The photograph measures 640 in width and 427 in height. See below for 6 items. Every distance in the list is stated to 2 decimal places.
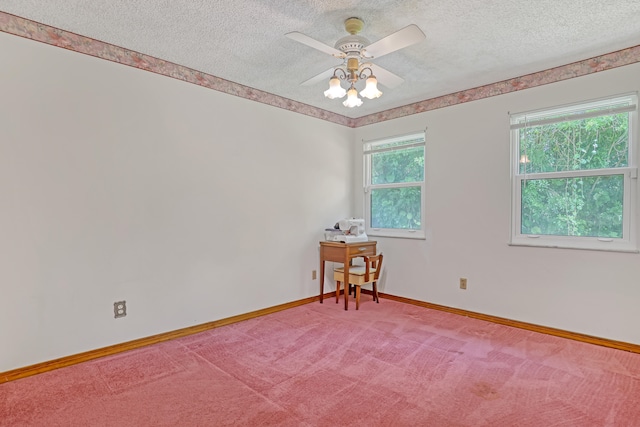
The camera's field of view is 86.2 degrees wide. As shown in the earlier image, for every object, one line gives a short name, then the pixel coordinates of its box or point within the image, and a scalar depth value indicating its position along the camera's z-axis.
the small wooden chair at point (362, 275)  3.75
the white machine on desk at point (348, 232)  3.95
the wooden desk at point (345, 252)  3.78
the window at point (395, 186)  4.03
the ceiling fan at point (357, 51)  1.97
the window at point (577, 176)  2.73
